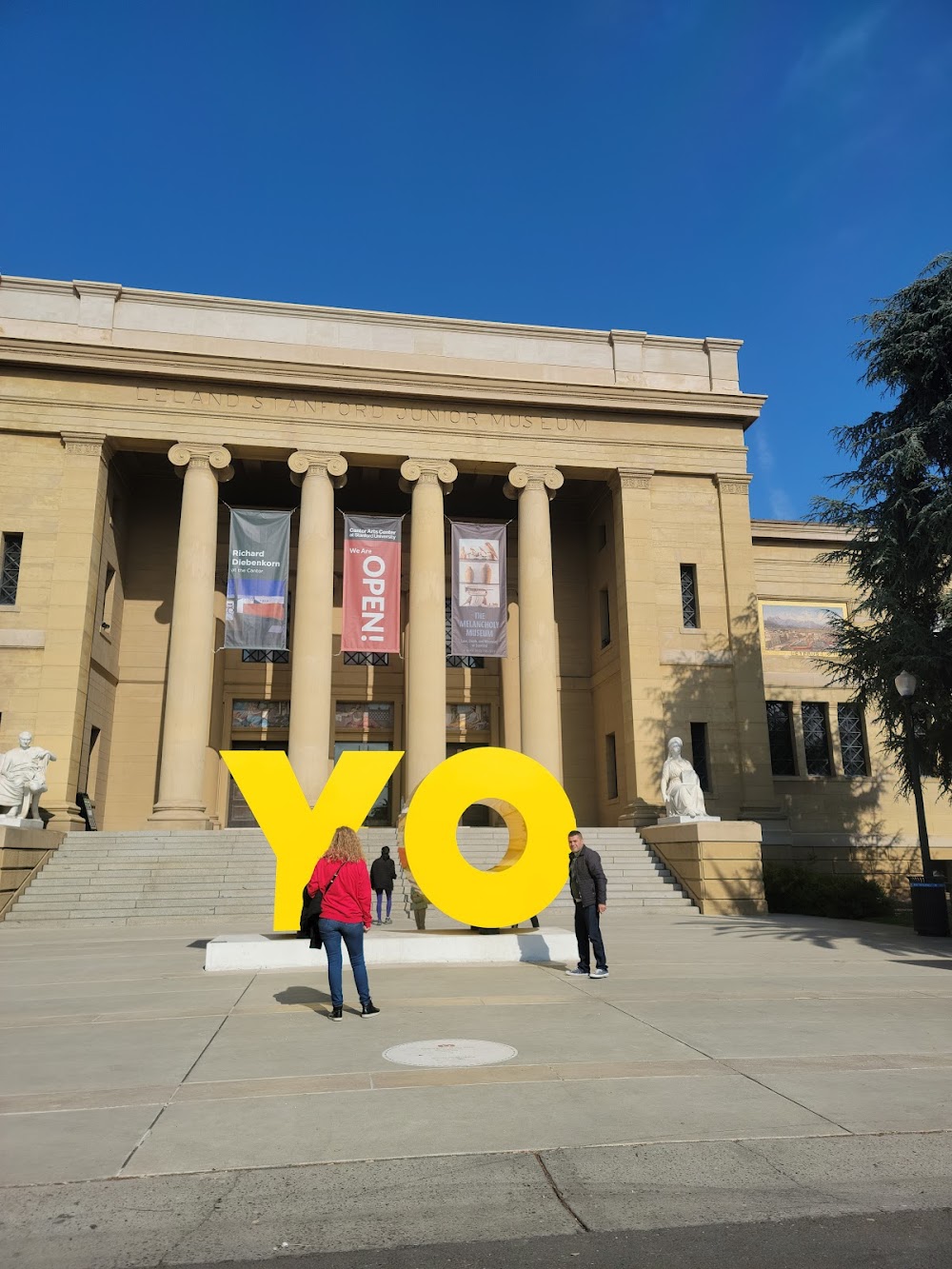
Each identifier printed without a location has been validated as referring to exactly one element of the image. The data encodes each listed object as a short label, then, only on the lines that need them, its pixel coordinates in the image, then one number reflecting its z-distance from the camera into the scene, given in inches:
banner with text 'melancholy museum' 1067.3
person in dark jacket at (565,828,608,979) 426.3
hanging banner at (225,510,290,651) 1058.7
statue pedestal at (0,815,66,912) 758.5
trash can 628.7
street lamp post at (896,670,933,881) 675.4
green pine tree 826.2
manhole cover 258.7
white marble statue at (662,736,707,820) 896.9
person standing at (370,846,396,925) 715.4
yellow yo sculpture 484.4
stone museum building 1074.1
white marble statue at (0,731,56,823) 829.8
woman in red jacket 330.0
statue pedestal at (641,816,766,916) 827.4
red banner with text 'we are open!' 1060.5
